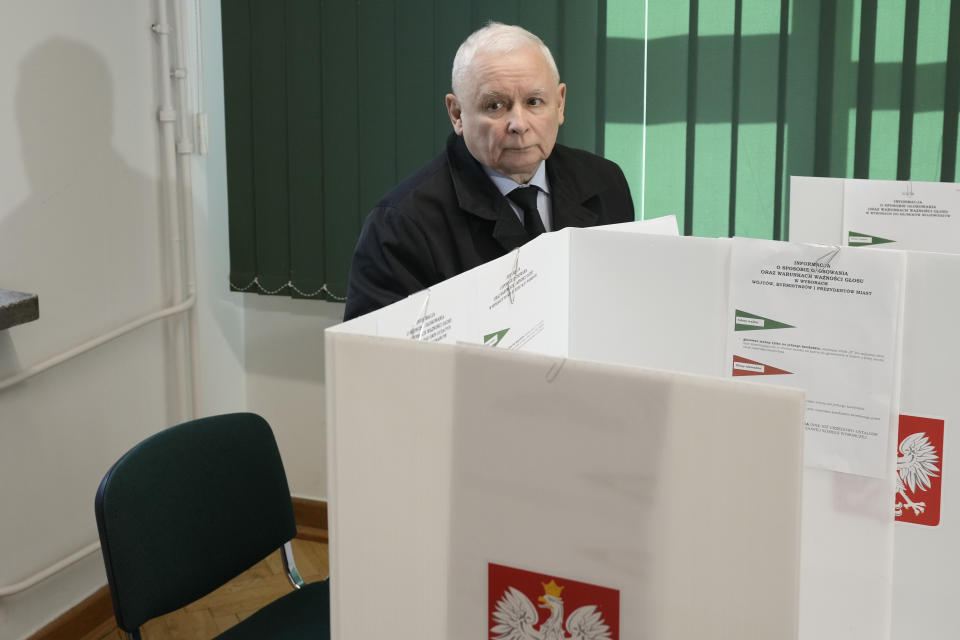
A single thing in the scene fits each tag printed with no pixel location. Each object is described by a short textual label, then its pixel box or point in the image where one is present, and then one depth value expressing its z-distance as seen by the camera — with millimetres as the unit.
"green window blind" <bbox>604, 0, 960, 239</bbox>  5027
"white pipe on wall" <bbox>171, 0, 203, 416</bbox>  5937
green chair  3679
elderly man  3812
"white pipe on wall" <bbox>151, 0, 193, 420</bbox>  5797
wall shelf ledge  4365
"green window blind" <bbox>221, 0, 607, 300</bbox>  5572
